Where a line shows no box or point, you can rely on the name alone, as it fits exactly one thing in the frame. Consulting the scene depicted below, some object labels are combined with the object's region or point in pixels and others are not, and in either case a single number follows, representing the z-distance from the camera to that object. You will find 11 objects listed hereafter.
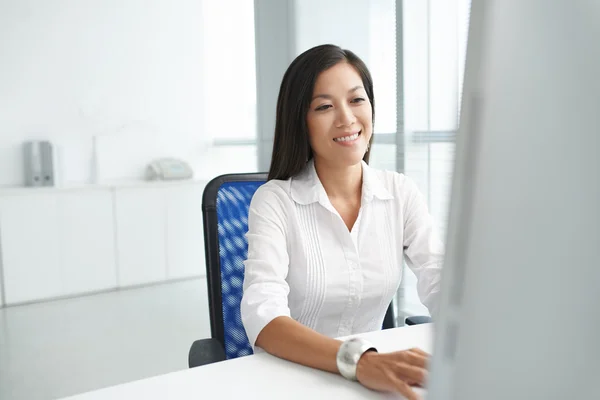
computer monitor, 0.22
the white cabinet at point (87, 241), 4.23
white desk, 0.84
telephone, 4.89
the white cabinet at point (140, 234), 4.45
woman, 1.37
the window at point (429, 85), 2.85
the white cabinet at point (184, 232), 4.68
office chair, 1.49
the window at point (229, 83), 5.55
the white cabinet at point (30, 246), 4.04
